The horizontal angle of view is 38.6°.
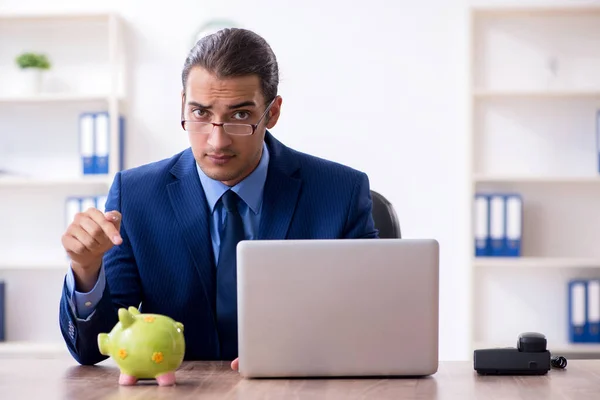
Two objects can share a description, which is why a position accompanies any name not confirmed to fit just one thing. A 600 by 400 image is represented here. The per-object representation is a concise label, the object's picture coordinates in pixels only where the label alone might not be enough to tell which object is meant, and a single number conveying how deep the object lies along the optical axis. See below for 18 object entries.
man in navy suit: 1.87
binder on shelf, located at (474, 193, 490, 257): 3.81
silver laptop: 1.38
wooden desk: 1.30
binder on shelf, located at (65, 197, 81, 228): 4.00
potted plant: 4.05
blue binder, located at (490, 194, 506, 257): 3.82
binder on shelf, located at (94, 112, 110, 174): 3.93
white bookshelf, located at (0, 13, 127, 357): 4.19
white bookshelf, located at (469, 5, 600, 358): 4.06
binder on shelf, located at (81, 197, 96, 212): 3.96
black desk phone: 1.48
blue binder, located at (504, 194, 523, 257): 3.80
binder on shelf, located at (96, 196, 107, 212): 3.92
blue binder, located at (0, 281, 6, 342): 4.13
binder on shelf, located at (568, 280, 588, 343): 3.87
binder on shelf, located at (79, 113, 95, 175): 3.95
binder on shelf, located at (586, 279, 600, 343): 3.85
